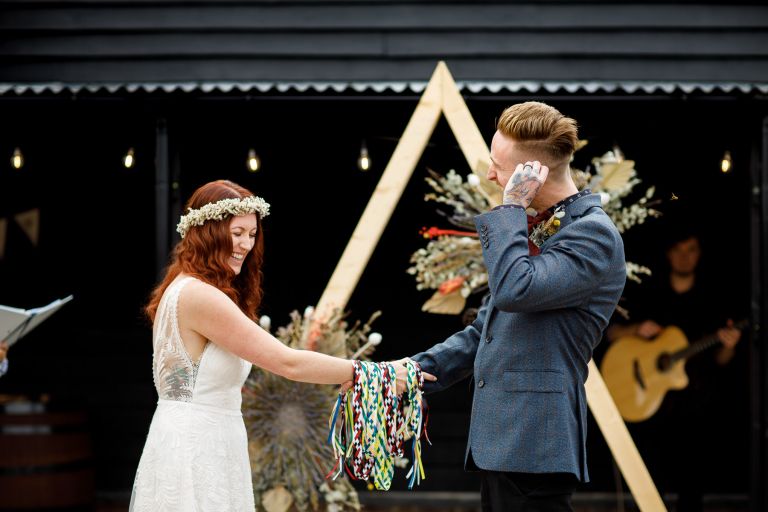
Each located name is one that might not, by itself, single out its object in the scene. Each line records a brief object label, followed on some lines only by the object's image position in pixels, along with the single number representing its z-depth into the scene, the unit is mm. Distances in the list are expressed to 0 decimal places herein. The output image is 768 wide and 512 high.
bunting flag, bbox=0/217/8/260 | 13580
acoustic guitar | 12398
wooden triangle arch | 9062
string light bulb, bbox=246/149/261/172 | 10456
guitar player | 11375
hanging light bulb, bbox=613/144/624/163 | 9742
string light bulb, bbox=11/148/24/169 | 10633
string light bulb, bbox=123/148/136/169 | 10344
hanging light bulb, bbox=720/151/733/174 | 9726
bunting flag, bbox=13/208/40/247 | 13687
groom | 4848
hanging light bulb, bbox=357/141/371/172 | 10359
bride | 5824
